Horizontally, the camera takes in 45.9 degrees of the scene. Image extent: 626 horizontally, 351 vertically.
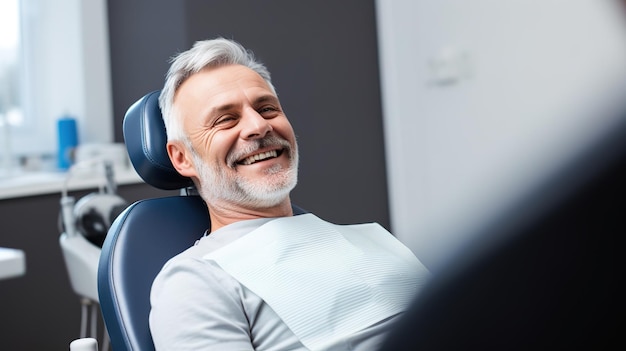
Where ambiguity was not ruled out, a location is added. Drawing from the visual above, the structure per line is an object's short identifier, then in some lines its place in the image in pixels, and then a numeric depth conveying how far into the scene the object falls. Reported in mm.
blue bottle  2480
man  1099
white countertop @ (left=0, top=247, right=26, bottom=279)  1254
